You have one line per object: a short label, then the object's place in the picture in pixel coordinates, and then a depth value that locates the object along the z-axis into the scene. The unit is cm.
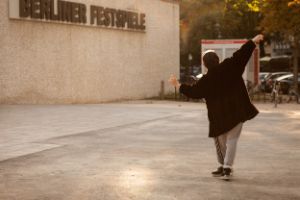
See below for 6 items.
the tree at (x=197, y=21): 5522
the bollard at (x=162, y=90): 2920
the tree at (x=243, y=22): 4844
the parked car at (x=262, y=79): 3781
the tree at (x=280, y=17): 2866
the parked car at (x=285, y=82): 3578
